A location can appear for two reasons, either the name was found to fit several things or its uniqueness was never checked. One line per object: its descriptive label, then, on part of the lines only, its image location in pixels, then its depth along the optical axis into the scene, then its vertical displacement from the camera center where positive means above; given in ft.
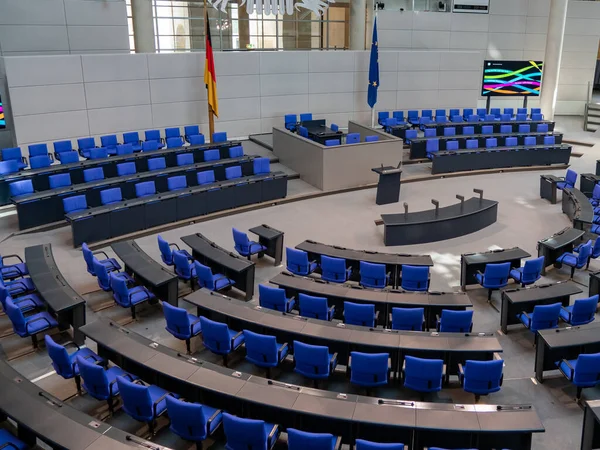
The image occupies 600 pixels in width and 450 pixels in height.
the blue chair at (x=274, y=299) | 28.02 -11.23
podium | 46.88 -9.89
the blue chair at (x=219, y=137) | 54.72 -6.94
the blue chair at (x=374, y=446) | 16.85 -10.86
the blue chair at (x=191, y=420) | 19.07 -11.72
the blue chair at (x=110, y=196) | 40.47 -9.09
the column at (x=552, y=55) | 73.26 +0.46
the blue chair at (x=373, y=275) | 31.65 -11.45
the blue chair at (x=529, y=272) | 31.63 -11.41
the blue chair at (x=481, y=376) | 22.21 -11.93
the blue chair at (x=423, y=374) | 22.15 -11.74
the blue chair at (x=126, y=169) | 45.44 -8.15
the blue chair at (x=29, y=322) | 25.29 -11.39
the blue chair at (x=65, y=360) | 22.29 -11.45
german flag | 52.75 -1.54
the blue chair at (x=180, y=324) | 25.59 -11.38
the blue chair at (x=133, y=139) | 52.92 -6.99
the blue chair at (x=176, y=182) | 43.80 -8.87
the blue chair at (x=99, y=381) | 21.09 -11.56
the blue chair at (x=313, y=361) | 22.80 -11.61
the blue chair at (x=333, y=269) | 32.33 -11.33
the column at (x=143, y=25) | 56.29 +3.43
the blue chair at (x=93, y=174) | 43.96 -8.27
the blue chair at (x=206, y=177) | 45.37 -8.77
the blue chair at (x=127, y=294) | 28.45 -11.31
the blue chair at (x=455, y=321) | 25.98 -11.46
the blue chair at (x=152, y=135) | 55.31 -6.81
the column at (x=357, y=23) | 68.85 +4.25
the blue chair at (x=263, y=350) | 23.56 -11.52
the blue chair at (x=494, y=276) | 31.37 -11.41
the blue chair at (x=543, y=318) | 26.76 -11.68
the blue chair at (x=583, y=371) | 22.39 -11.96
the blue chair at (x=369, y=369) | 22.36 -11.65
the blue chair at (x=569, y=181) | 46.96 -9.58
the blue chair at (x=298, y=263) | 32.89 -11.18
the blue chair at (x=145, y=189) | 41.93 -8.94
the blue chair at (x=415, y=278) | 31.24 -11.42
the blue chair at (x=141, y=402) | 19.94 -11.64
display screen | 72.74 -2.22
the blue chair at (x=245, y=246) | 35.42 -11.09
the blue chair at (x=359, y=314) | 26.66 -11.37
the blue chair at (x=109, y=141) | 52.45 -6.96
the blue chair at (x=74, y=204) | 38.81 -9.26
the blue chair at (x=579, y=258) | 33.63 -11.26
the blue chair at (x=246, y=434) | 18.29 -11.54
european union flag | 62.95 -1.50
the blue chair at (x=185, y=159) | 48.88 -7.96
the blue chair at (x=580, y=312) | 27.22 -11.64
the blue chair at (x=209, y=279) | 30.68 -11.34
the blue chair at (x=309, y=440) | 17.47 -11.09
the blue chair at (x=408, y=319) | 26.22 -11.39
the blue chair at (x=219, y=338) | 24.43 -11.47
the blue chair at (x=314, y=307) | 27.25 -11.28
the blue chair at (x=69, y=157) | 47.46 -7.58
